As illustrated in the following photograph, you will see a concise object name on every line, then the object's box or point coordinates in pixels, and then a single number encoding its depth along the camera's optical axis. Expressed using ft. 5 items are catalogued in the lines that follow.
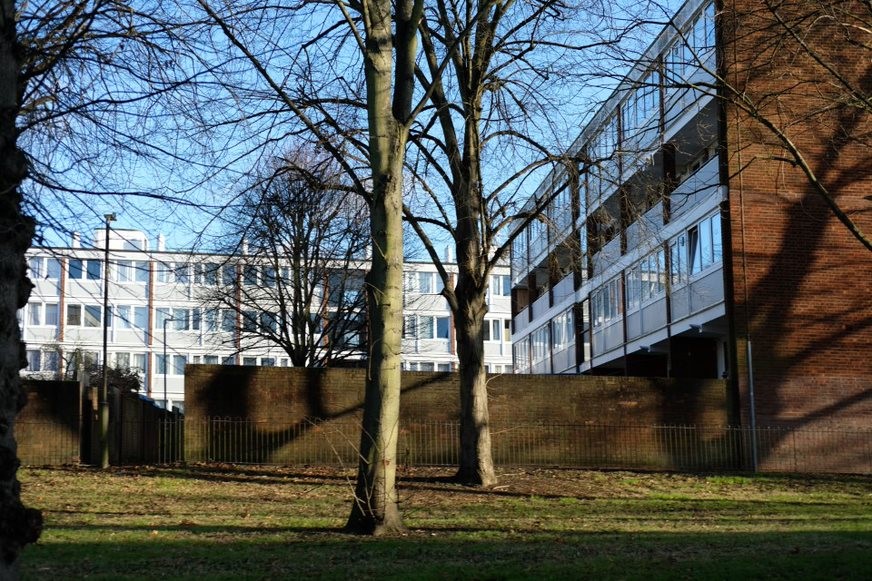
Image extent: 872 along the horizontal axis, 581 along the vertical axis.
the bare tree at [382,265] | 44.57
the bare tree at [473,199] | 69.15
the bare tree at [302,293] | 120.37
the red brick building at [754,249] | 72.33
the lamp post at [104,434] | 78.38
